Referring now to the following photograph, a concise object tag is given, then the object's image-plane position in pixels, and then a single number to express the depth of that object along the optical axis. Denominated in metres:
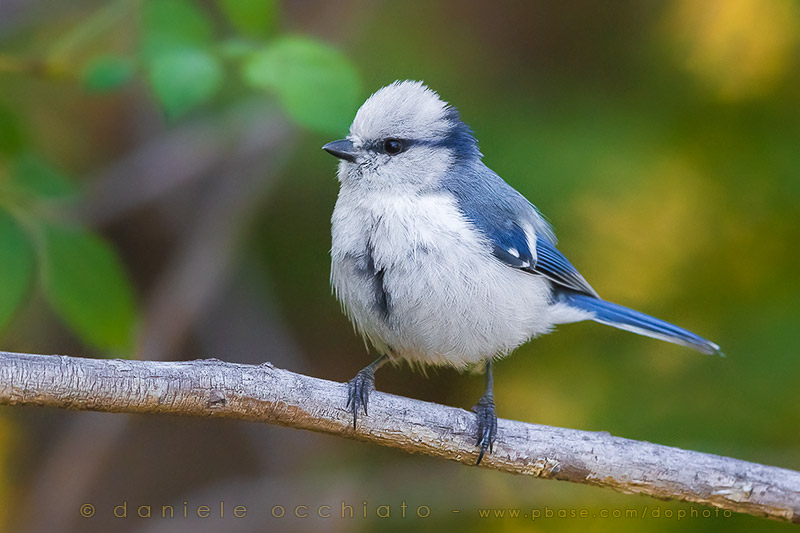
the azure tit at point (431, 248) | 4.82
